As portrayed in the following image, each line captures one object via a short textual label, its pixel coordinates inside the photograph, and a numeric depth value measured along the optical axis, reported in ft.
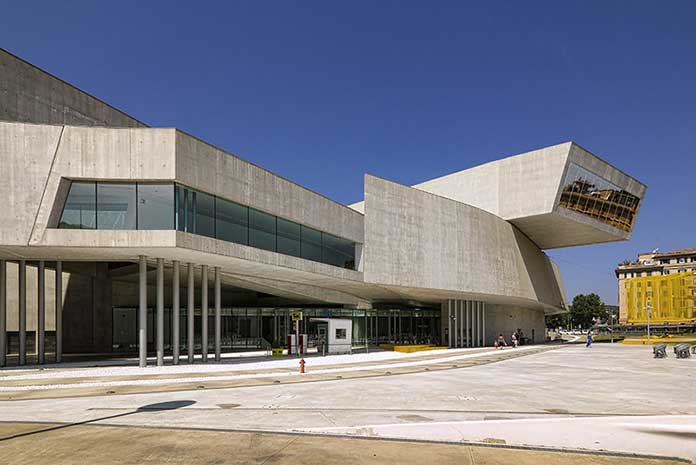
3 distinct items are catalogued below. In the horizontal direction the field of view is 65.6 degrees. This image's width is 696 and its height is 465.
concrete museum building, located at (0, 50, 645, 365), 82.02
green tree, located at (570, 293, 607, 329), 518.78
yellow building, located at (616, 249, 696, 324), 341.21
